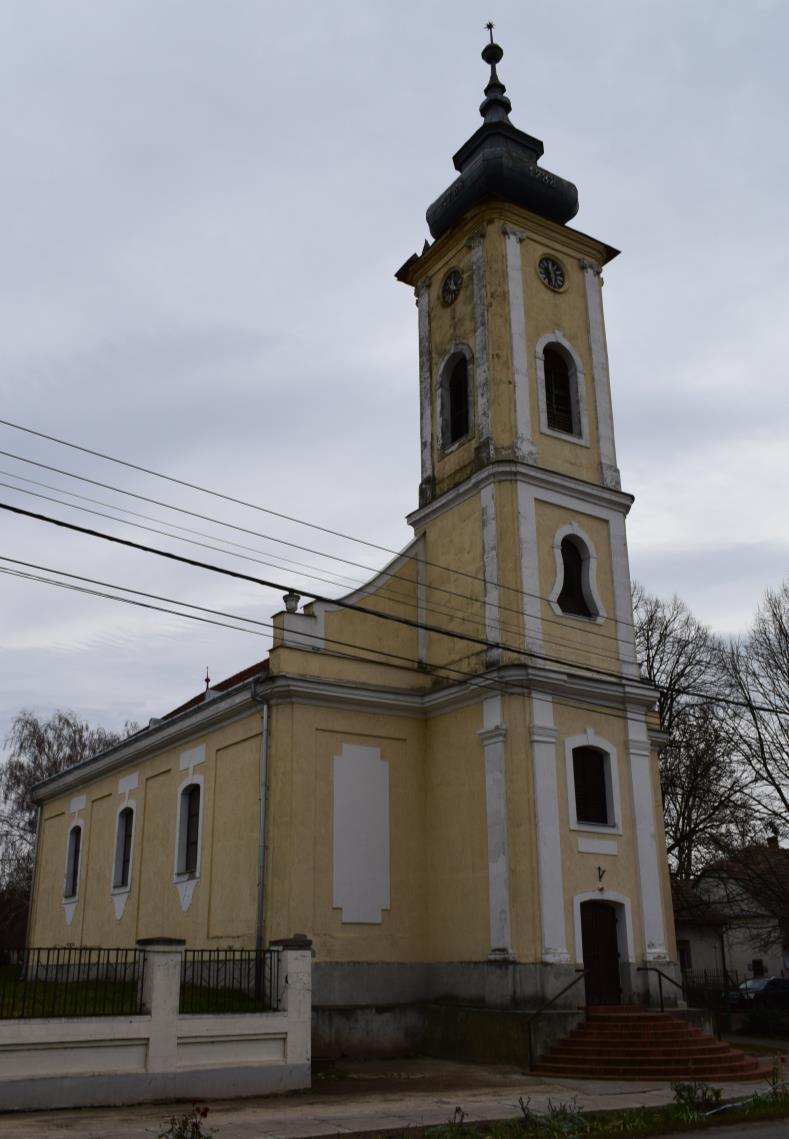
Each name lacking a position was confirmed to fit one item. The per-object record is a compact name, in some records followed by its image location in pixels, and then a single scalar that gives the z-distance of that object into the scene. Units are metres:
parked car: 27.62
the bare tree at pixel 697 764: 30.45
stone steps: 16.30
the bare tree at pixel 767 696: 29.55
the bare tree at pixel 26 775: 42.66
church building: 19.23
